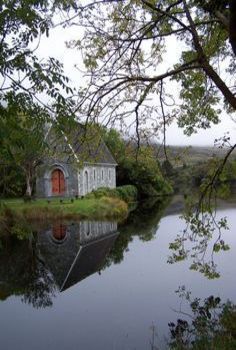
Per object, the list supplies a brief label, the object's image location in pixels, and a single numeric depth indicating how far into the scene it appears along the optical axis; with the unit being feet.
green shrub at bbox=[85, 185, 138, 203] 127.75
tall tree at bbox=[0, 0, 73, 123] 15.69
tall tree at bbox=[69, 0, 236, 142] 27.55
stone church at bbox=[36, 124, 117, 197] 126.82
